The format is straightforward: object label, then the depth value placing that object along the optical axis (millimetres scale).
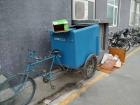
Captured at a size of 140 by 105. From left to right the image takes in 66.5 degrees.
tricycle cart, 1948
